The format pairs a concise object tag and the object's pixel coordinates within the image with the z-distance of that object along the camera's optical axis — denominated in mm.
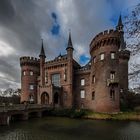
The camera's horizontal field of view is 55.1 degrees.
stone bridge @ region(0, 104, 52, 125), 15731
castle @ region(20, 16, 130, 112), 25106
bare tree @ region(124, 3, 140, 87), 4463
